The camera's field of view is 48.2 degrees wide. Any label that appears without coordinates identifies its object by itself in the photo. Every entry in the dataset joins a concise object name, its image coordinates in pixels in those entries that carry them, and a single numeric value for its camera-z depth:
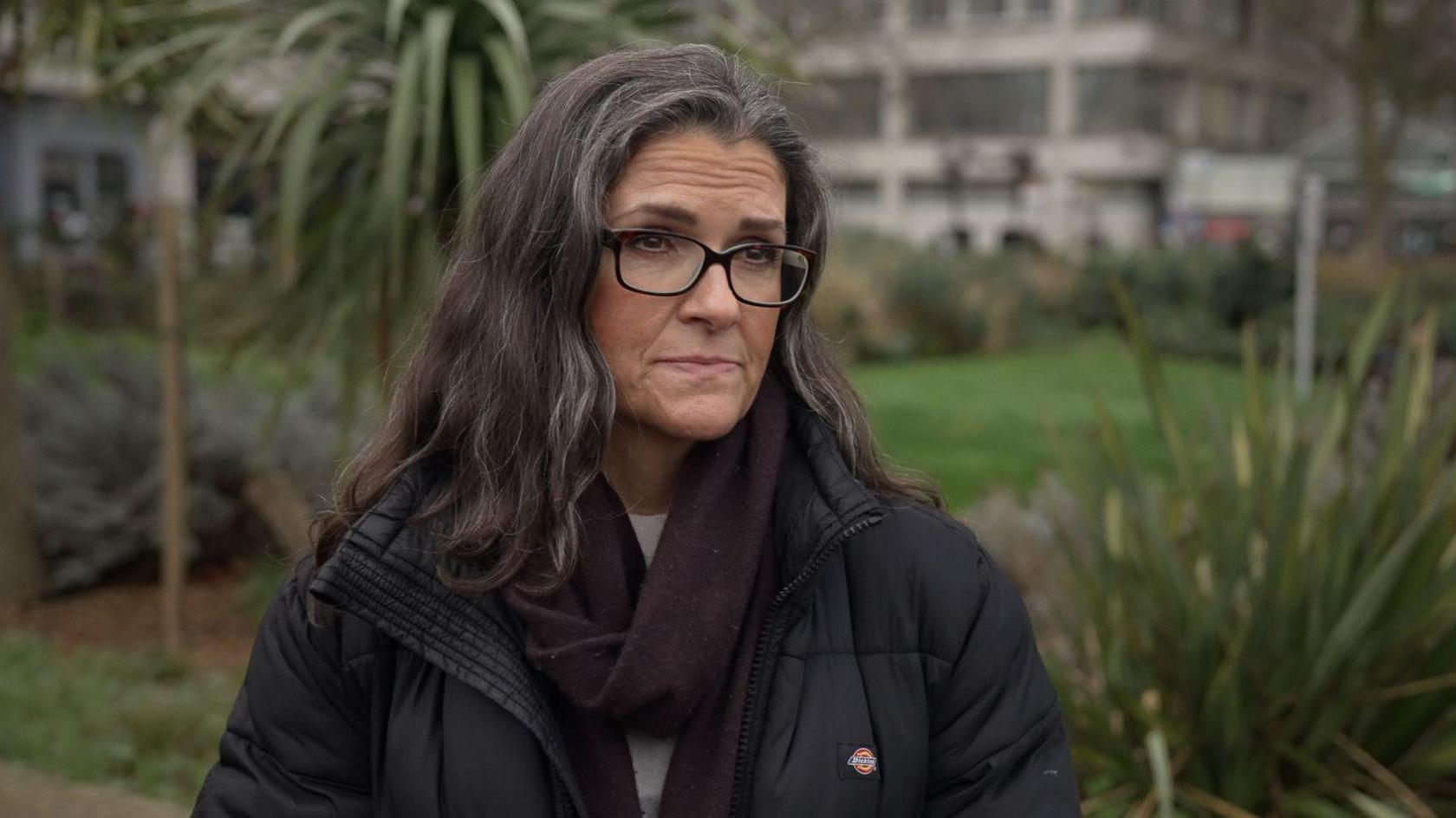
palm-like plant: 4.53
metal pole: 11.38
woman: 1.80
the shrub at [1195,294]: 19.12
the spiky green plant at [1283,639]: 3.68
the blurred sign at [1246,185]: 18.69
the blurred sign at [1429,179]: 19.25
